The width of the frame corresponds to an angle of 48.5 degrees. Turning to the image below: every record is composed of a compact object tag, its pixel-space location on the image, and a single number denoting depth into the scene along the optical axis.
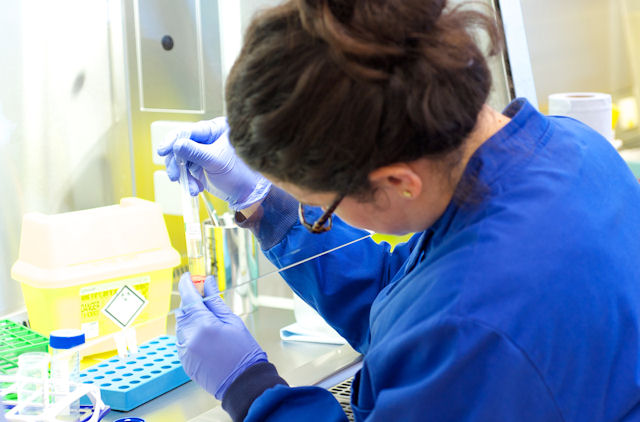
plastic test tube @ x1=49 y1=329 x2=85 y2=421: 1.10
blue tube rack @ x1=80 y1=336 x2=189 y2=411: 1.28
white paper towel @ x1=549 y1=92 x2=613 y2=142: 2.09
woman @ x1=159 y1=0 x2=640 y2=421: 0.81
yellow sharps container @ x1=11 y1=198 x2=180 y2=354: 1.39
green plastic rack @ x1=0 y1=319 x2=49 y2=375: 1.22
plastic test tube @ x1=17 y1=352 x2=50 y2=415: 1.07
